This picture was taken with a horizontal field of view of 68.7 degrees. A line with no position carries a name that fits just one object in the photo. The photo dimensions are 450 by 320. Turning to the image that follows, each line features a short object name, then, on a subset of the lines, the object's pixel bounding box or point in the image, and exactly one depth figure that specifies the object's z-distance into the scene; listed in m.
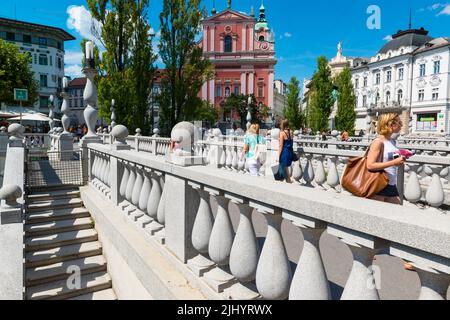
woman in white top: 3.48
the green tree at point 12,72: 30.58
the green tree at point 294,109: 39.22
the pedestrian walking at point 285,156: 6.98
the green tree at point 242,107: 51.97
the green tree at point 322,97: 34.47
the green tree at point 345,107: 37.25
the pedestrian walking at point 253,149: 7.77
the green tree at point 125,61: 19.38
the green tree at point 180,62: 20.98
